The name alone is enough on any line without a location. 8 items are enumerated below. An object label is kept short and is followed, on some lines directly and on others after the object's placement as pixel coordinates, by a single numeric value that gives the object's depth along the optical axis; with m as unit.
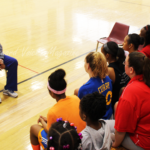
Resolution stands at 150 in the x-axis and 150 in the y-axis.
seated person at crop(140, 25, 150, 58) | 3.23
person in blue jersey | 2.01
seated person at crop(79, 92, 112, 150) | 1.45
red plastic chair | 4.79
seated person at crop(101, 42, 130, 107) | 2.33
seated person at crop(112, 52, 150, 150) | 1.54
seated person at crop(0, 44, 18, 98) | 3.23
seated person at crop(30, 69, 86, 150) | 1.69
